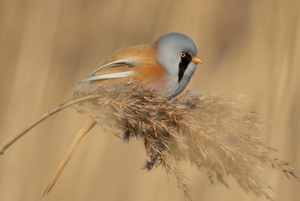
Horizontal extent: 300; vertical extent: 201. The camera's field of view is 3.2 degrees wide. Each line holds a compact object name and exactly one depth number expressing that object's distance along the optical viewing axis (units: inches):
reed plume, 125.4
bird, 130.2
